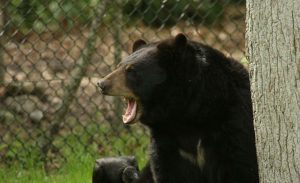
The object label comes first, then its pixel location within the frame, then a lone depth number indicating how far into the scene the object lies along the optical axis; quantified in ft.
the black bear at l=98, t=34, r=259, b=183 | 35.63
